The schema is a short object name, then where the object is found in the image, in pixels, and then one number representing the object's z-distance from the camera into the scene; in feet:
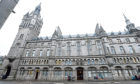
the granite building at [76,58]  82.28
